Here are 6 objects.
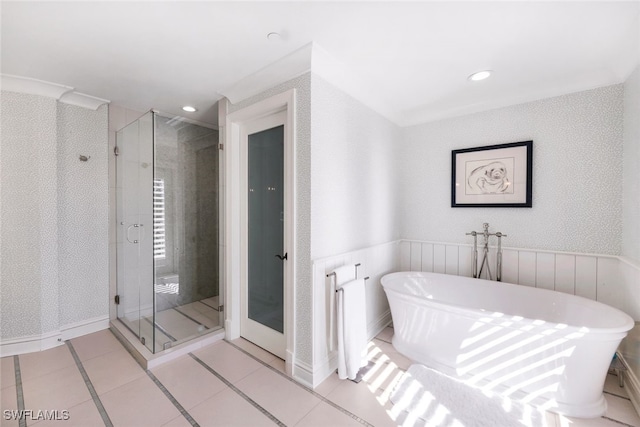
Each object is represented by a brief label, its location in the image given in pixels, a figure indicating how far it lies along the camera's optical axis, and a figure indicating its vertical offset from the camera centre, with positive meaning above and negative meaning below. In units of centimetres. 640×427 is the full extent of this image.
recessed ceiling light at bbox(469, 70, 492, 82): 219 +116
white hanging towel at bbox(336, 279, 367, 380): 202 -96
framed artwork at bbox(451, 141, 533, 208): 258 +36
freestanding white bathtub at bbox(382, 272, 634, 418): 165 -95
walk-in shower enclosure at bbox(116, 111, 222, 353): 255 -21
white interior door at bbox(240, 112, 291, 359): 233 -21
